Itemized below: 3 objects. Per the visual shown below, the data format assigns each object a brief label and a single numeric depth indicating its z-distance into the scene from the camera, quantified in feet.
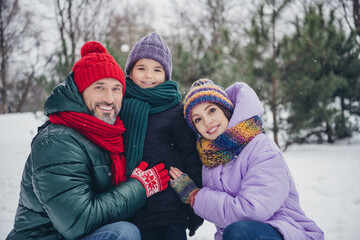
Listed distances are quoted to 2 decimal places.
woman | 4.62
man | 4.17
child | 5.50
